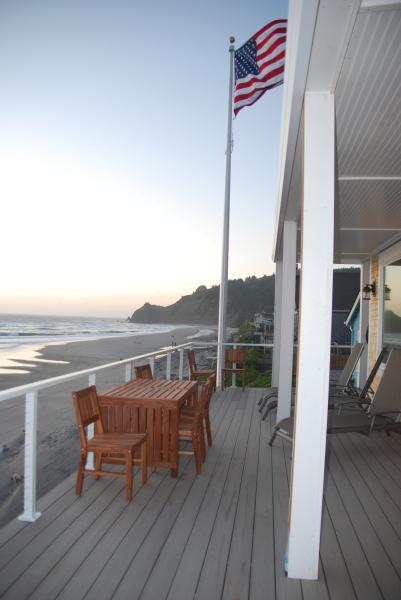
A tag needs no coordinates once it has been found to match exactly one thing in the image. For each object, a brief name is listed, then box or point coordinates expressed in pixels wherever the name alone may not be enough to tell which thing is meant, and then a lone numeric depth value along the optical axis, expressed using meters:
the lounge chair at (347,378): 6.55
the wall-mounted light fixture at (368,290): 7.89
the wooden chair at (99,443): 2.91
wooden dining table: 3.36
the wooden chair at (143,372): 4.53
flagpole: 8.30
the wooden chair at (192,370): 7.16
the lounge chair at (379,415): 4.14
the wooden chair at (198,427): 3.48
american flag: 5.60
